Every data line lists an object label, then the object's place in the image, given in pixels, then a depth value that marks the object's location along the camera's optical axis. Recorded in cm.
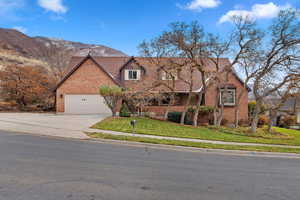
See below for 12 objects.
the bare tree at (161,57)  1624
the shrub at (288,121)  2620
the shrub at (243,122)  1998
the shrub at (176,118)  1845
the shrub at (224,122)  1989
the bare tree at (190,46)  1455
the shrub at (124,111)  1894
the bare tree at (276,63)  1334
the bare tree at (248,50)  1447
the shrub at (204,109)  1844
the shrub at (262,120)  2075
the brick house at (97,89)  2061
